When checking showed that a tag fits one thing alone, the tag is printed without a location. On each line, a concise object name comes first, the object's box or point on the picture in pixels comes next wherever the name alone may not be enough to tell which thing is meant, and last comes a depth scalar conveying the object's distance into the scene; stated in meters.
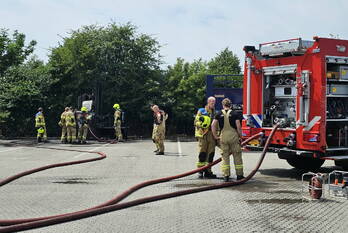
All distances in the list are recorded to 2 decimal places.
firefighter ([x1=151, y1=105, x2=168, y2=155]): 14.17
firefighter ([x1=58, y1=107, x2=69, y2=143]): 19.97
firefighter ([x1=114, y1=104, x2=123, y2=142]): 20.03
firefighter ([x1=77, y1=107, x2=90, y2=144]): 19.72
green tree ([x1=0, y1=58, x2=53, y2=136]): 23.98
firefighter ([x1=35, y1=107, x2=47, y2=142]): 20.38
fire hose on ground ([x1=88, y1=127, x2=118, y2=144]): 20.25
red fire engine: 8.70
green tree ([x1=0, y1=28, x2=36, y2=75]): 21.52
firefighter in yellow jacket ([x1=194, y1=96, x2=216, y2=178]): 9.20
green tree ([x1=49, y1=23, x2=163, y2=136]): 25.42
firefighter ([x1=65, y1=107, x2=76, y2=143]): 19.53
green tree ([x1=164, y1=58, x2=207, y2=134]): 25.52
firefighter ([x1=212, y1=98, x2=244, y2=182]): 8.56
